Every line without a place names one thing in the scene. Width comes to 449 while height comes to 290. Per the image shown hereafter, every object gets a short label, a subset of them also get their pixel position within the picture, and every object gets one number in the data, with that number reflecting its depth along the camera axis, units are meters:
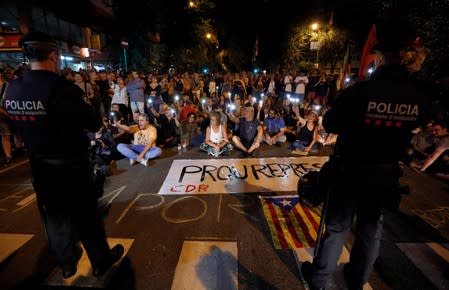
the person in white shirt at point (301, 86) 11.25
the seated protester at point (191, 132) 7.04
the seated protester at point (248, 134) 6.22
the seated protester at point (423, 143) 5.34
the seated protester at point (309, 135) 6.32
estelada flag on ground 2.93
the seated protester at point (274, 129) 7.06
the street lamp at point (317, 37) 16.80
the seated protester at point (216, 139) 6.11
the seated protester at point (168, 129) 7.22
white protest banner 4.34
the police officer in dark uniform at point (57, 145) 1.92
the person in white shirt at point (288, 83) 11.65
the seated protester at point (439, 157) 4.84
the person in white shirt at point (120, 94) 8.59
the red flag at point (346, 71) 6.67
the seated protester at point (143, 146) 5.55
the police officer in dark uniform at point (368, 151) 1.75
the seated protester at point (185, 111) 7.72
